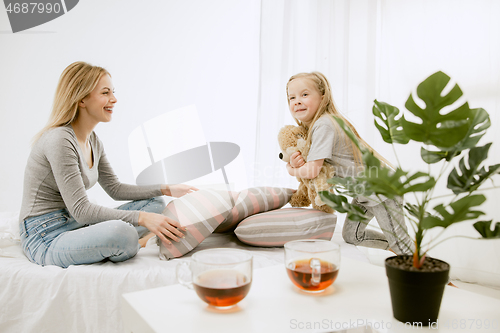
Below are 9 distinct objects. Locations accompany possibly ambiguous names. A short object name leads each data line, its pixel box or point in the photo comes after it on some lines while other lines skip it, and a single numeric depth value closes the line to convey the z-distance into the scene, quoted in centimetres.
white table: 62
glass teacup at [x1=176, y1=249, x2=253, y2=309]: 63
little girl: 150
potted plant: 53
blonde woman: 122
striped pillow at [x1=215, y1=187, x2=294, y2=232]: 152
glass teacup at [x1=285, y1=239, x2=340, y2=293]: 70
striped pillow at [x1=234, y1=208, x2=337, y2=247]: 143
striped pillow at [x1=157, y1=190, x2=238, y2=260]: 133
